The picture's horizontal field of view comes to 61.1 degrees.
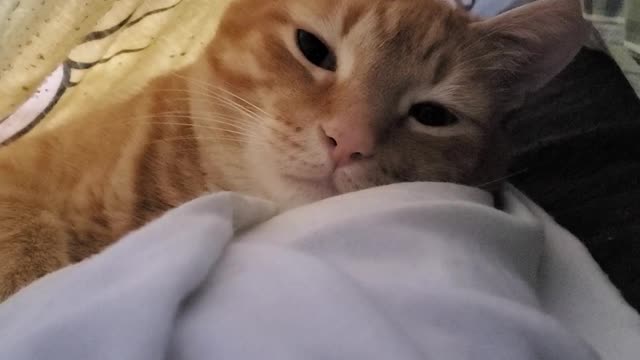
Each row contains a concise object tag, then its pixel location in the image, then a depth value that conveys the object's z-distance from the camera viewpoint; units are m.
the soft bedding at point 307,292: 0.09
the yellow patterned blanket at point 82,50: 0.24
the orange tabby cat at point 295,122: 0.16
